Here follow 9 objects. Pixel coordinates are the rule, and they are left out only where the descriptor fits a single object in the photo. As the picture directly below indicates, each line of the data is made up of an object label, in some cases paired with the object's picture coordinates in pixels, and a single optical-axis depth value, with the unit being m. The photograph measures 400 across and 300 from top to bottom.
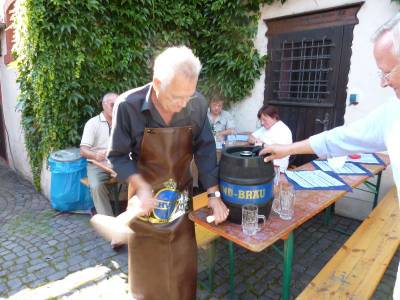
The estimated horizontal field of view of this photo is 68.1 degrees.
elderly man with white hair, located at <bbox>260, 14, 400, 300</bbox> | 1.18
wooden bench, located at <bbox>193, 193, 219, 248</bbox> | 2.49
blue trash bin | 4.08
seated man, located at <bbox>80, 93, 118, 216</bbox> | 3.79
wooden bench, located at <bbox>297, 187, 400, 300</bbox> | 1.92
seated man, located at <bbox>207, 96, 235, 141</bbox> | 5.37
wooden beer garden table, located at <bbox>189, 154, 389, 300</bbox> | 1.70
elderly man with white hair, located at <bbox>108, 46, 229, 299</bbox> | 1.64
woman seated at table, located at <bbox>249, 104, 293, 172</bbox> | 3.82
